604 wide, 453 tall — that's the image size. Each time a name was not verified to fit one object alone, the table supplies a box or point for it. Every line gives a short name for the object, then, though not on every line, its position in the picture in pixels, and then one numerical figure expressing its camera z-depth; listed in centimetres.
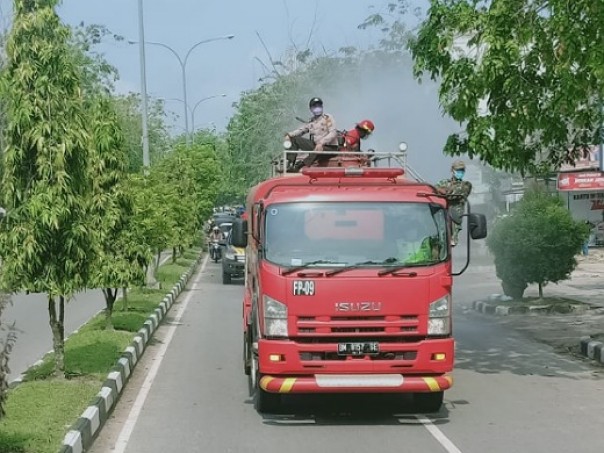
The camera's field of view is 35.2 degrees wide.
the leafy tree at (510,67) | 1079
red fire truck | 839
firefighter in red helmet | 1198
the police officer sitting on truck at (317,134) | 1190
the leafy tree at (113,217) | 1454
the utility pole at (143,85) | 2672
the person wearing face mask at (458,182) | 1630
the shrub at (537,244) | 1823
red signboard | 3534
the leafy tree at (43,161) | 1005
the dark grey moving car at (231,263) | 2712
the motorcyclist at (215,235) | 3838
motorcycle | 4068
